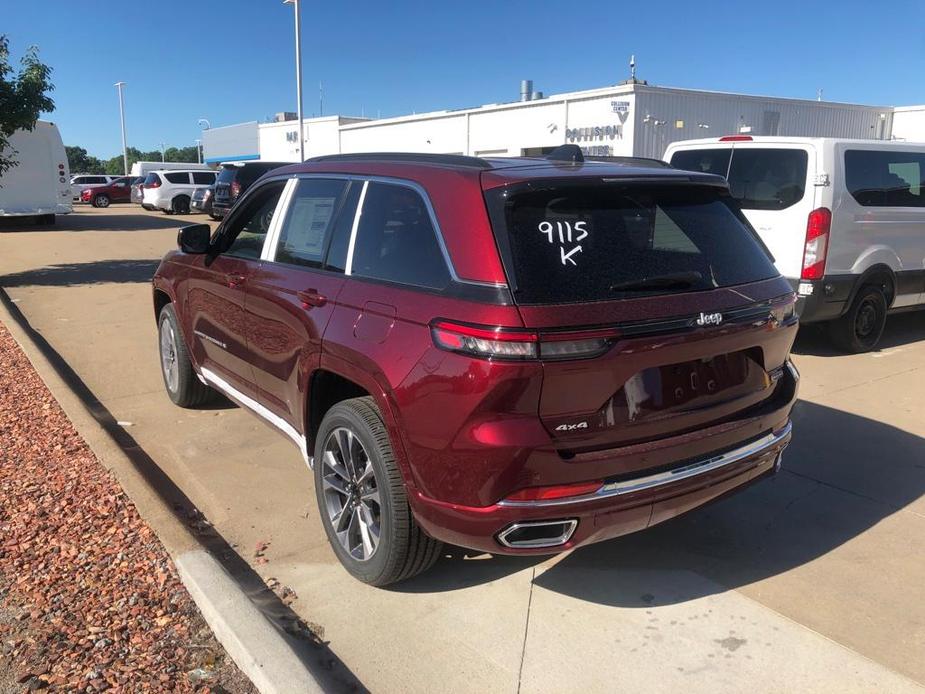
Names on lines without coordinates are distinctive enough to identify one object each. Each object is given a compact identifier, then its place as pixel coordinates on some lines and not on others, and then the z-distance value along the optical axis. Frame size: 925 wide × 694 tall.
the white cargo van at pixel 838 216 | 6.59
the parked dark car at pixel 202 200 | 25.30
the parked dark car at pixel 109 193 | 35.97
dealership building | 20.30
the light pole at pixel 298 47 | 29.84
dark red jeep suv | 2.58
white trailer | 21.03
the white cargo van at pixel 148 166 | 37.25
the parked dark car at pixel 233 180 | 21.20
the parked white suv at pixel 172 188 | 27.72
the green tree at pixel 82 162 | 101.81
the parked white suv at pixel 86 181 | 39.72
